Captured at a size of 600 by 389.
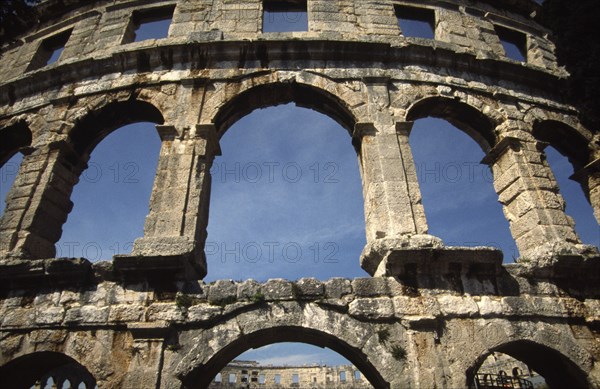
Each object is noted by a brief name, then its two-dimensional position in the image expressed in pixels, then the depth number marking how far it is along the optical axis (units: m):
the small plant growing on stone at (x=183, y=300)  5.03
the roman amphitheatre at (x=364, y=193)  4.91
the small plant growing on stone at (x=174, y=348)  4.80
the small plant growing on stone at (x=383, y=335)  4.81
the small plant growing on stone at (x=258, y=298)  5.01
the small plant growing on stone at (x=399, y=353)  4.72
